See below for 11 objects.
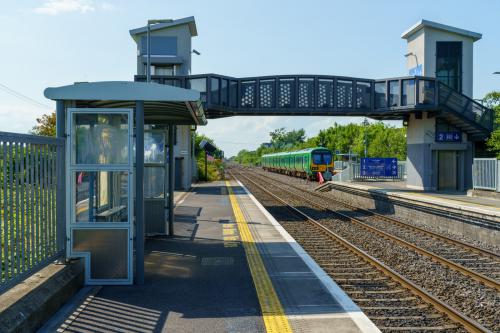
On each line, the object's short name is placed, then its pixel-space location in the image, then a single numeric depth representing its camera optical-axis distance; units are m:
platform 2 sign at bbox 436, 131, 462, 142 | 24.44
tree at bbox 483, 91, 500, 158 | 21.48
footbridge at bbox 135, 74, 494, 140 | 22.00
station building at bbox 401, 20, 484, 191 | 24.50
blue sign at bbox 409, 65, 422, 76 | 27.00
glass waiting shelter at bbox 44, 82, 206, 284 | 7.04
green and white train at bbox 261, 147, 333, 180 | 43.66
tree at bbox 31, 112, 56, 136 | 37.03
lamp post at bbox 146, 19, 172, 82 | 16.29
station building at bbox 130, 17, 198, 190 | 31.56
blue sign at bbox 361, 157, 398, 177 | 34.81
